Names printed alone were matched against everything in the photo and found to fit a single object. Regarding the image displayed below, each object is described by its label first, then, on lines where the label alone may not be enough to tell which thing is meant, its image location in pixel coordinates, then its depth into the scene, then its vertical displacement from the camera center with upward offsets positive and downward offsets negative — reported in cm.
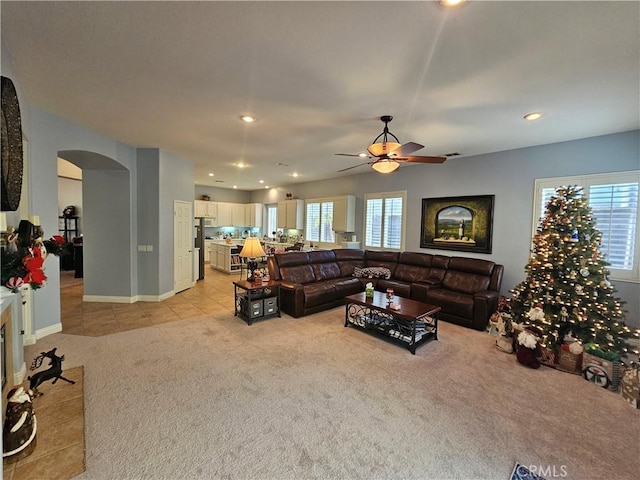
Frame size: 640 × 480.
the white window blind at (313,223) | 812 +10
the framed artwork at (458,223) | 502 +14
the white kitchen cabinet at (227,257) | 812 -101
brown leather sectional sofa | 434 -97
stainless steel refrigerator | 729 -48
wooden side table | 421 -121
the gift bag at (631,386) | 246 -138
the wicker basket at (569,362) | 296 -141
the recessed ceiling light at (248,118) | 338 +134
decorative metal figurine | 219 -127
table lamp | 435 -40
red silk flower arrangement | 175 -27
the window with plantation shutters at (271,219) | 1028 +24
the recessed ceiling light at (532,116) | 320 +139
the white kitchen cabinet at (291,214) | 858 +38
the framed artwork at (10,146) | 181 +51
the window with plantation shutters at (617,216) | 367 +26
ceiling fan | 305 +87
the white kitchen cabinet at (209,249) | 888 -86
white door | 570 -48
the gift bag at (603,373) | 270 -141
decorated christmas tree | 308 -62
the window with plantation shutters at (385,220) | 629 +20
